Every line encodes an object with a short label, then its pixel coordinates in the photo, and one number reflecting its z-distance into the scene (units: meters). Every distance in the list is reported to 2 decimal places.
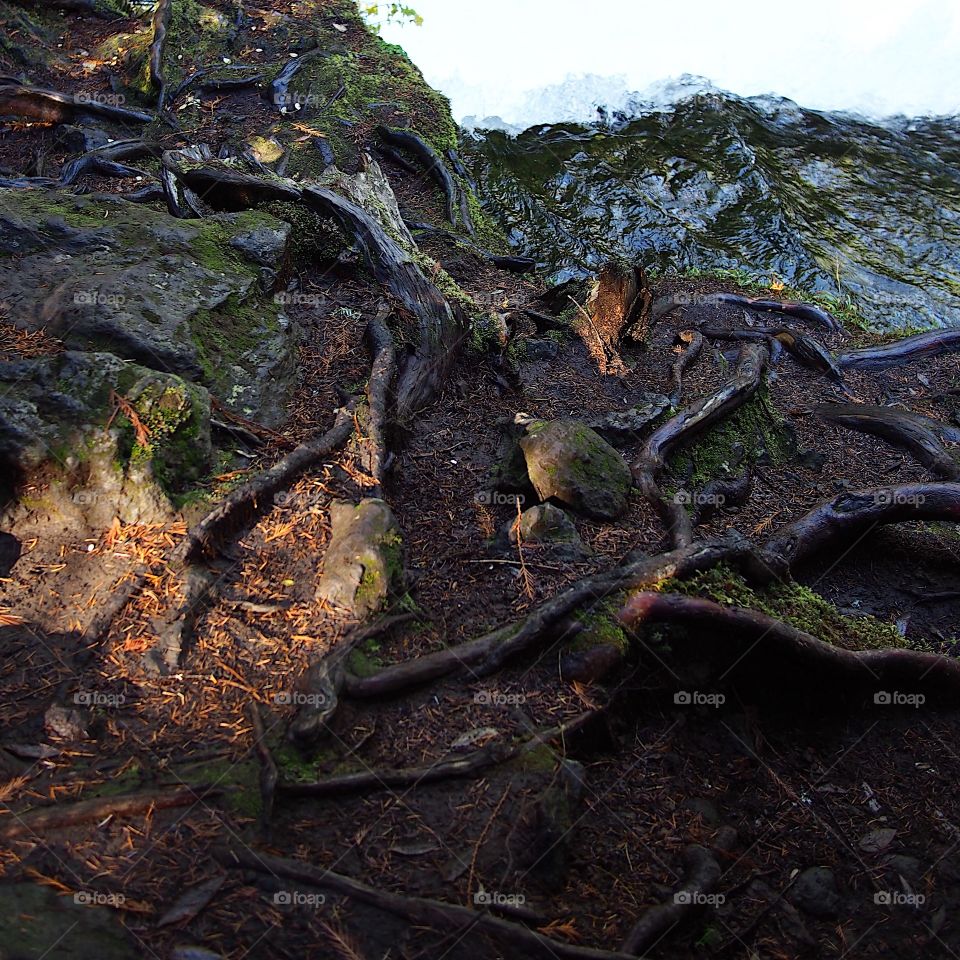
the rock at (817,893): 3.70
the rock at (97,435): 4.32
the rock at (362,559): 4.11
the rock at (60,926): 2.68
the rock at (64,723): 3.51
